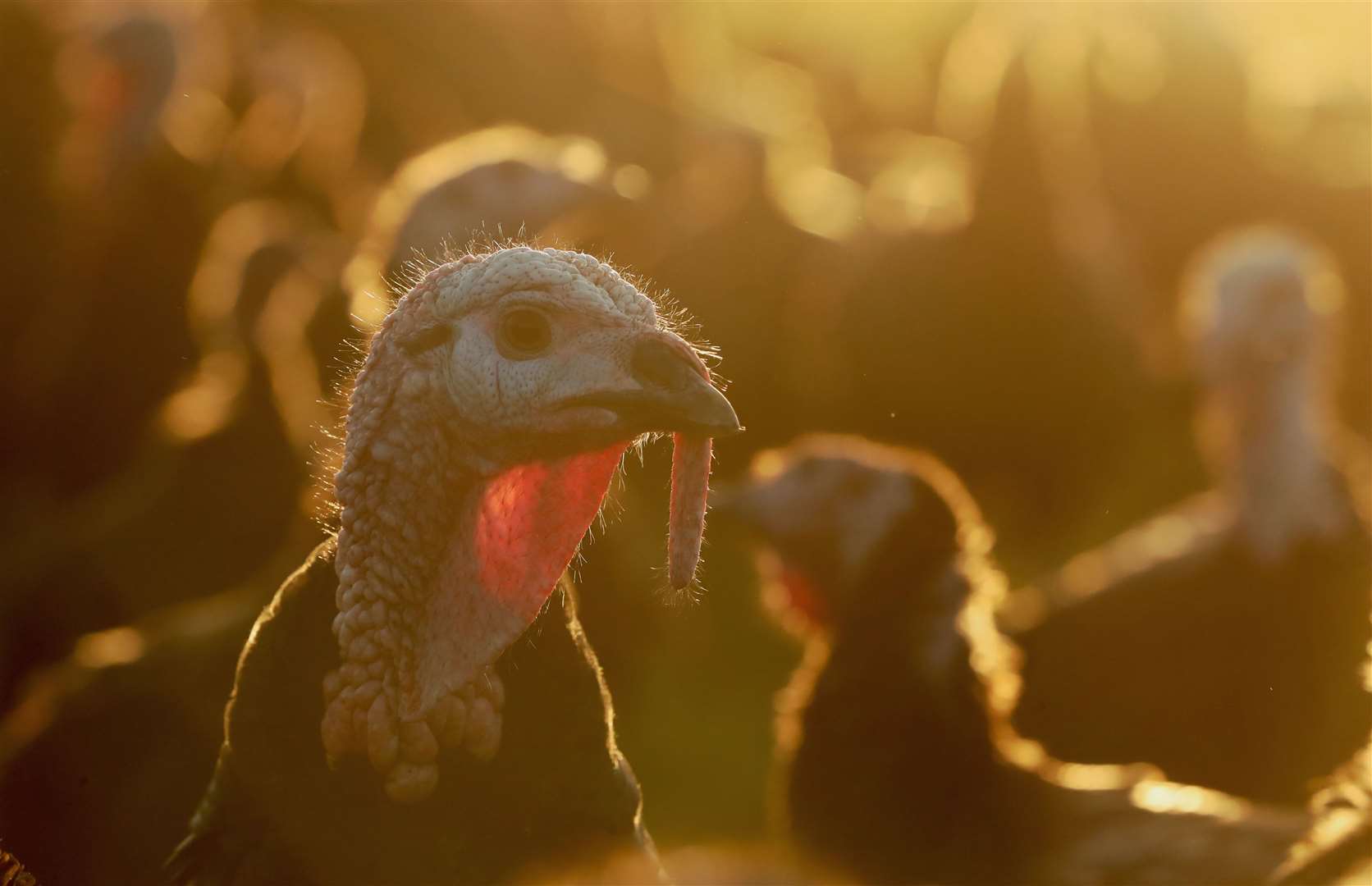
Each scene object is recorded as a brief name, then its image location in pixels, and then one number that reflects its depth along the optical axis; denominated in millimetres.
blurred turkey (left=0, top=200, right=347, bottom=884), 5293
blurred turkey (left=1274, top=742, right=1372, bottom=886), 5676
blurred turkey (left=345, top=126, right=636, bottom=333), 7535
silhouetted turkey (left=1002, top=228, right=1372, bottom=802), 7715
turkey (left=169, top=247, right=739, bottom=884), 3641
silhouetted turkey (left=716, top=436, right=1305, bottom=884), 6574
